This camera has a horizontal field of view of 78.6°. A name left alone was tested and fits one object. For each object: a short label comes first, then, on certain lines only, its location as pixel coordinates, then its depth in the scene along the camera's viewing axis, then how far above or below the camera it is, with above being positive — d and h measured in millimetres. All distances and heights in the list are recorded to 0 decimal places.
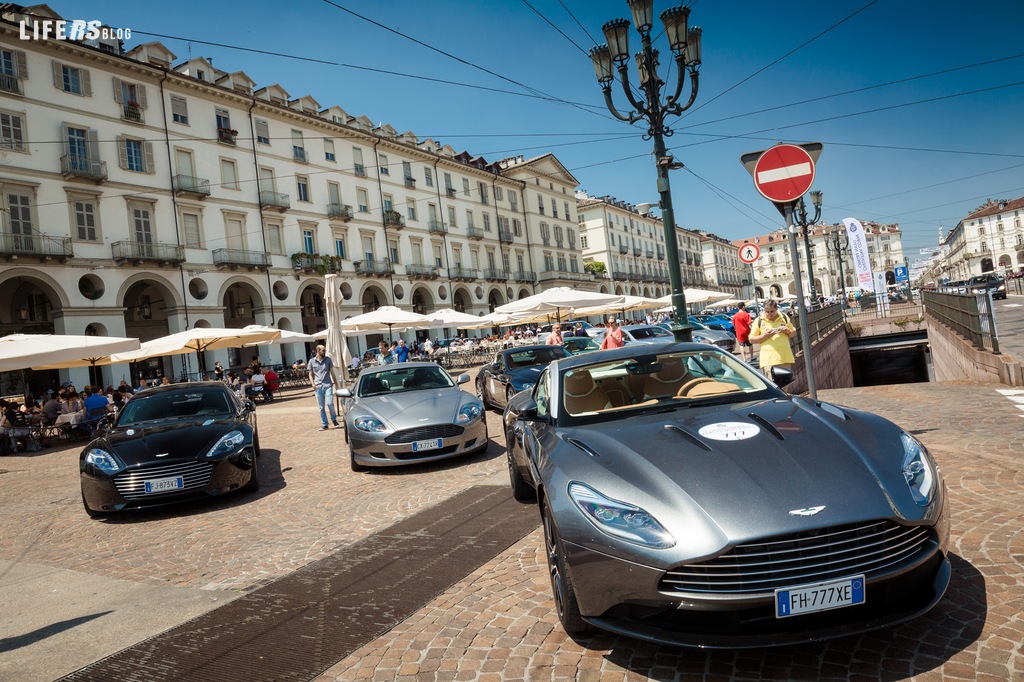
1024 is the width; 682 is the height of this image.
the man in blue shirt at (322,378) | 12930 -92
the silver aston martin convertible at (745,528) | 2326 -800
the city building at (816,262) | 137875 +12015
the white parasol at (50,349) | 13086 +1235
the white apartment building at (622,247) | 79125 +12166
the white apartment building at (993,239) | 107562 +9723
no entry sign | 5746 +1335
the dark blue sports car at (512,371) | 11812 -398
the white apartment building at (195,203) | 27641 +10171
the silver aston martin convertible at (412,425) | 7594 -775
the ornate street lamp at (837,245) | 37406 +4044
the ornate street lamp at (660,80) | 10070 +4211
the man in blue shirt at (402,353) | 26580 +458
